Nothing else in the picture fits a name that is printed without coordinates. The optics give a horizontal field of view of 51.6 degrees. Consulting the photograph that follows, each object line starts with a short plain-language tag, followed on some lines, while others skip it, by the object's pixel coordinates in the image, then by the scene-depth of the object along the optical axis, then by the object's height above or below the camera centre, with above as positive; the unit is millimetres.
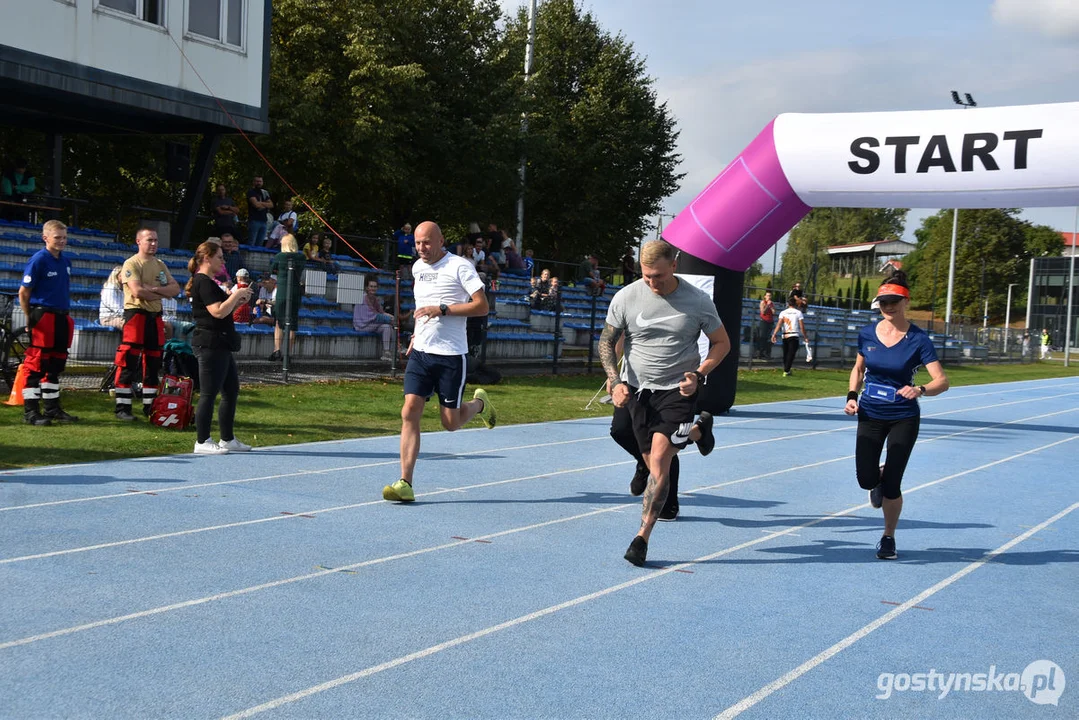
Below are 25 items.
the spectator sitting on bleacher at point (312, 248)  20469 +1045
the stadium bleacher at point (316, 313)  16953 -80
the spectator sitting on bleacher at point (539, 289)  24516 +568
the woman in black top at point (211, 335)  9875 -304
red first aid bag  11508 -1139
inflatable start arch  12883 +1912
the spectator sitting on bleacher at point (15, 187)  20688 +1956
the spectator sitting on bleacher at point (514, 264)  29203 +1309
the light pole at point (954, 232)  54988 +5055
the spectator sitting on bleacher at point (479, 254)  25188 +1336
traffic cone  11499 -1011
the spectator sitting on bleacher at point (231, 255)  19547 +823
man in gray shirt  6988 -223
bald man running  8328 -184
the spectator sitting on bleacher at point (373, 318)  19391 -190
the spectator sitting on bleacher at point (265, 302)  18531 +13
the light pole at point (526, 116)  38775 +6836
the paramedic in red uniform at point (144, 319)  11523 -232
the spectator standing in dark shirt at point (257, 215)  22562 +1779
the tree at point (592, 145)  45375 +7239
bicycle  12867 -558
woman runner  7316 -462
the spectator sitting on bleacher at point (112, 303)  12914 -79
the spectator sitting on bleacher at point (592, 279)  28919 +1019
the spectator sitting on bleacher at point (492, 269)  25328 +981
